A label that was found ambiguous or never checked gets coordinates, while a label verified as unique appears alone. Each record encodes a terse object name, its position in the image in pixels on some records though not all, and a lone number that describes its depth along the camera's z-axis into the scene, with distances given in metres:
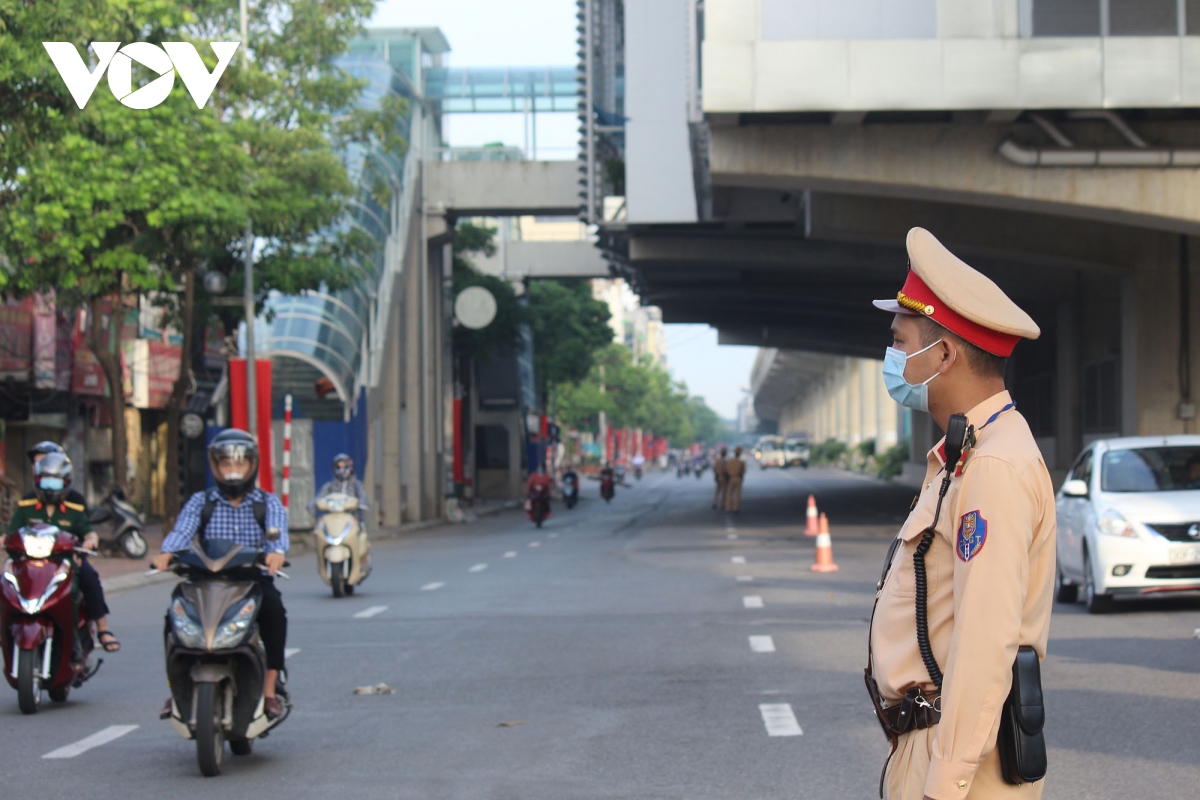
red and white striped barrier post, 26.43
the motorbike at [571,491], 52.40
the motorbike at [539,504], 37.09
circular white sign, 46.72
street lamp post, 26.73
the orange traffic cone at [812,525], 28.61
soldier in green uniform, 10.27
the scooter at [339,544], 18.33
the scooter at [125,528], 24.65
